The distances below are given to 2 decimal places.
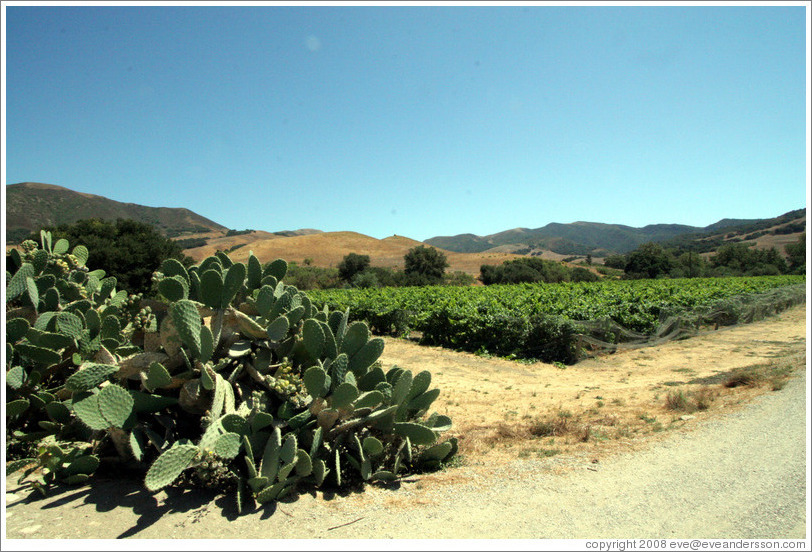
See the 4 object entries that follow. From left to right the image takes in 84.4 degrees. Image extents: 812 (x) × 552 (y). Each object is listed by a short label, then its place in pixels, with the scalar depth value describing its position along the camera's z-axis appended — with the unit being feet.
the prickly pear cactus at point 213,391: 10.26
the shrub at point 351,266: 150.45
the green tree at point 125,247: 65.72
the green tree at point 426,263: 153.99
